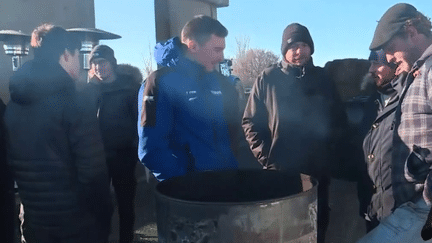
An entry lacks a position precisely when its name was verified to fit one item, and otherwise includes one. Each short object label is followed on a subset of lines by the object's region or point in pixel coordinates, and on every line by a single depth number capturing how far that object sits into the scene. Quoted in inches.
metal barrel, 66.0
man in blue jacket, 92.0
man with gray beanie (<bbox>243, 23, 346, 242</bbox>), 129.5
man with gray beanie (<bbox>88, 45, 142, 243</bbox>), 148.6
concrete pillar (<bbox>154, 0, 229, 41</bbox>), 250.7
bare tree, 1683.1
